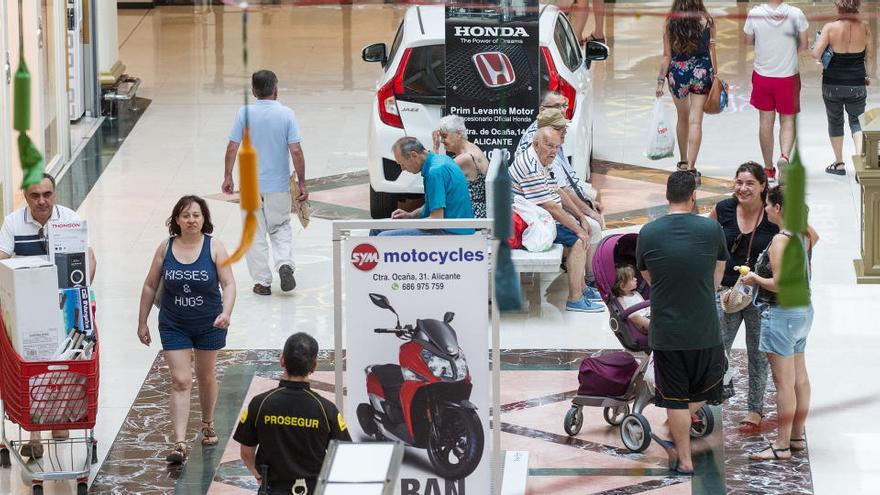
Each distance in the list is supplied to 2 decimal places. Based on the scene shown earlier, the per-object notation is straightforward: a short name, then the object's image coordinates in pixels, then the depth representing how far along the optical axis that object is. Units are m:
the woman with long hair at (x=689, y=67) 27.55
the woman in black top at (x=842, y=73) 27.44
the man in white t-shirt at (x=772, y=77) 26.92
